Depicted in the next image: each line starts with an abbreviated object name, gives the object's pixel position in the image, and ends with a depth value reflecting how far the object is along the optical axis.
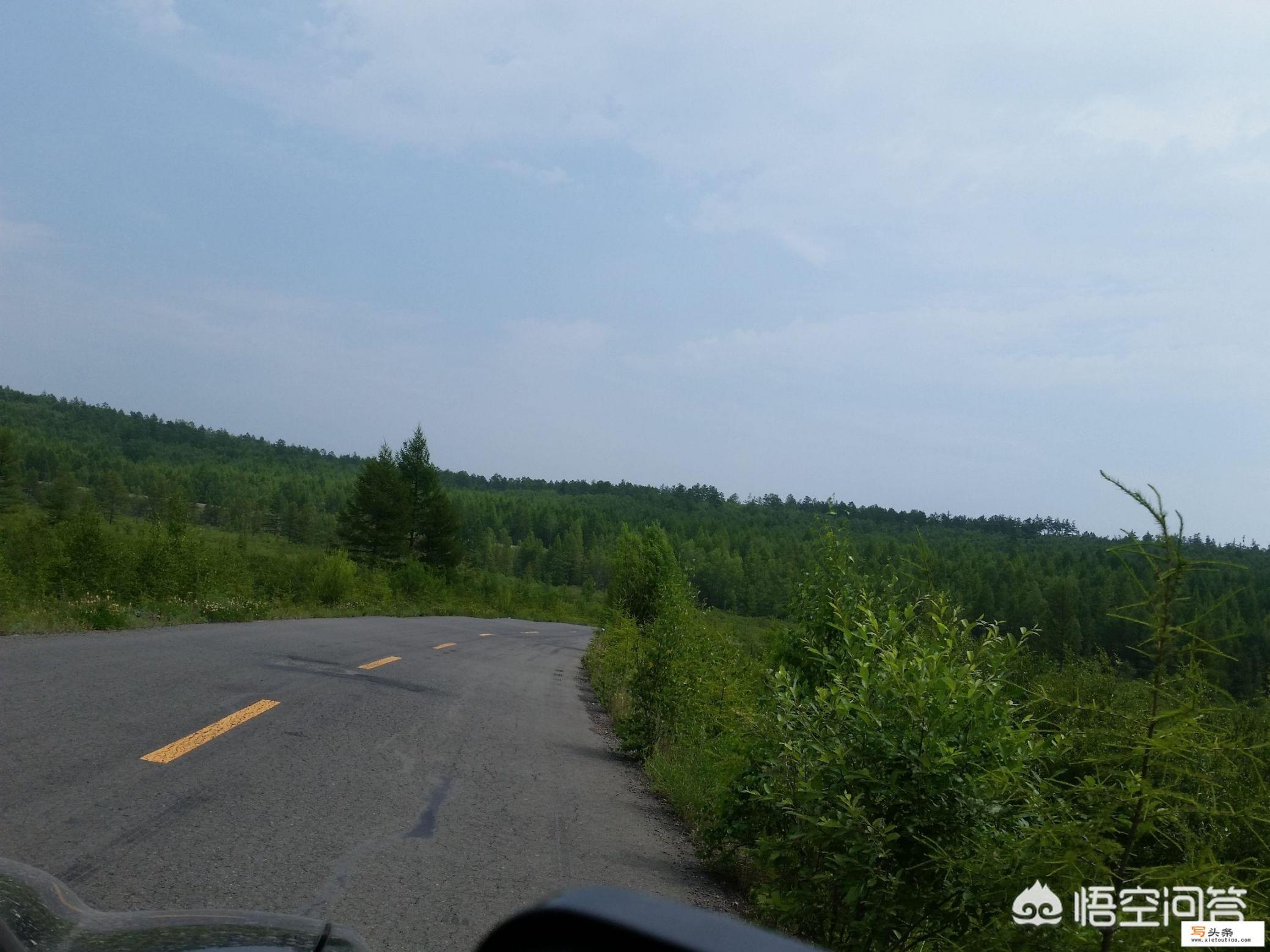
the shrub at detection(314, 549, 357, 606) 38.34
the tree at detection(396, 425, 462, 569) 65.00
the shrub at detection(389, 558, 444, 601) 49.22
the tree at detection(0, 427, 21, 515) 81.75
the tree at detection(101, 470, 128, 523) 121.00
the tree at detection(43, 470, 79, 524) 87.06
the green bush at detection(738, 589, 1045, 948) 3.48
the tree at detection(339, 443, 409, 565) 61.12
